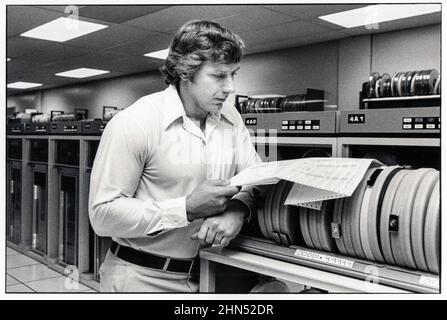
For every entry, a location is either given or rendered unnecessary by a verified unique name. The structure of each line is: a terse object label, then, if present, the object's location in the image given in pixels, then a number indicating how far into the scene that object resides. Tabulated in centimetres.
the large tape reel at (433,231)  90
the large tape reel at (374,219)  98
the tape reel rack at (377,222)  93
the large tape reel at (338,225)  104
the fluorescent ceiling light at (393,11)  127
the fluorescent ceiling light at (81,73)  272
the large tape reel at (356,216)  100
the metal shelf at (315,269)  94
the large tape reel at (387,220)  96
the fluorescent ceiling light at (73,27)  149
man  113
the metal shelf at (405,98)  138
